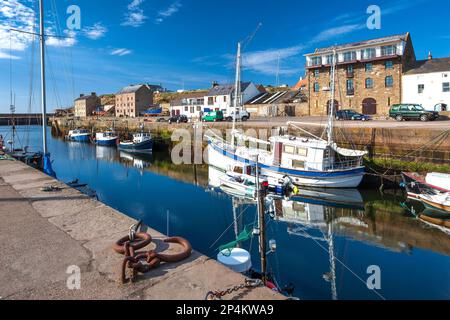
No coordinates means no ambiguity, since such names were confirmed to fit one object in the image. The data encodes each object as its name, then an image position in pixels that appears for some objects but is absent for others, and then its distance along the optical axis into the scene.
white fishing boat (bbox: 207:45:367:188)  18.77
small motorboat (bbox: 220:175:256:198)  16.72
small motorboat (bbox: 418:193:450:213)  13.18
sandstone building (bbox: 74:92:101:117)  93.75
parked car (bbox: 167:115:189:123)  43.25
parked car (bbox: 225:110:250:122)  38.04
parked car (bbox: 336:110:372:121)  30.37
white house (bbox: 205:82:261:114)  52.31
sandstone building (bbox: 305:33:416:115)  35.91
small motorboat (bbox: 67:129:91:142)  54.75
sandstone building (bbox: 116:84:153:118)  76.62
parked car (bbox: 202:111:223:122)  39.25
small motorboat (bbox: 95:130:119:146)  46.22
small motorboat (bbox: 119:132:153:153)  37.28
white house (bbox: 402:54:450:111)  32.25
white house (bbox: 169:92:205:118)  57.84
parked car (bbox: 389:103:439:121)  25.45
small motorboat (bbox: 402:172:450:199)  13.68
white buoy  7.06
